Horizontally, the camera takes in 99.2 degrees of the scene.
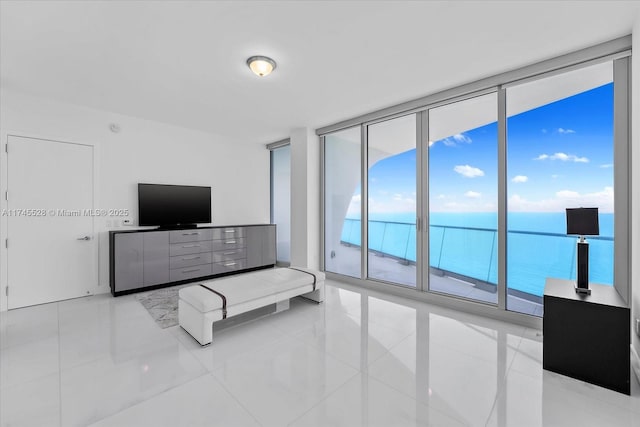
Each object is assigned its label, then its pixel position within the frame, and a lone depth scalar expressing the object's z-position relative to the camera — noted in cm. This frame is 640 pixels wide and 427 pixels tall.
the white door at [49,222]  352
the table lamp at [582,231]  217
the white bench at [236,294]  258
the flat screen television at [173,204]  451
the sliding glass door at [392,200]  410
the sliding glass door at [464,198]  338
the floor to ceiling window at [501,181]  265
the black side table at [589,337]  190
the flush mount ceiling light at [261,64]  274
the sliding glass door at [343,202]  476
